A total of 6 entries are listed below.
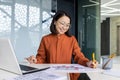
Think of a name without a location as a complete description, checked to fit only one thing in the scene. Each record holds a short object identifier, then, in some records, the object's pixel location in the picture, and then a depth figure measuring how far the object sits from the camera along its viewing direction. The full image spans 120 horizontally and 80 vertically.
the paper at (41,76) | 1.03
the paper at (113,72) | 1.28
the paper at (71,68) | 1.29
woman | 1.73
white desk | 1.06
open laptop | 1.08
